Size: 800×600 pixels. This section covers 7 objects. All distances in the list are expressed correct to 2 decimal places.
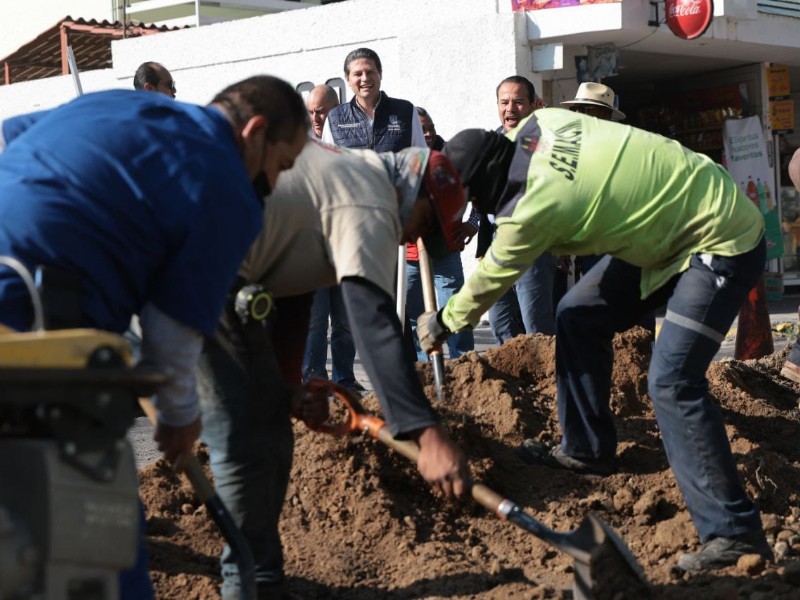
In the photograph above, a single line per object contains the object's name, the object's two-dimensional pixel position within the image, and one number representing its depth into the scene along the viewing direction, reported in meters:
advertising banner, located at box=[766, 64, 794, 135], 15.85
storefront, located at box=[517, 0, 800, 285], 12.66
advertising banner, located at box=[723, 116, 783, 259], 15.34
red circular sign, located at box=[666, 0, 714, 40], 12.58
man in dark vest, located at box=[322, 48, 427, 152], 8.06
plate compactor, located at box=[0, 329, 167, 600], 2.45
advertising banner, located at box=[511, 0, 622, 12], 12.52
